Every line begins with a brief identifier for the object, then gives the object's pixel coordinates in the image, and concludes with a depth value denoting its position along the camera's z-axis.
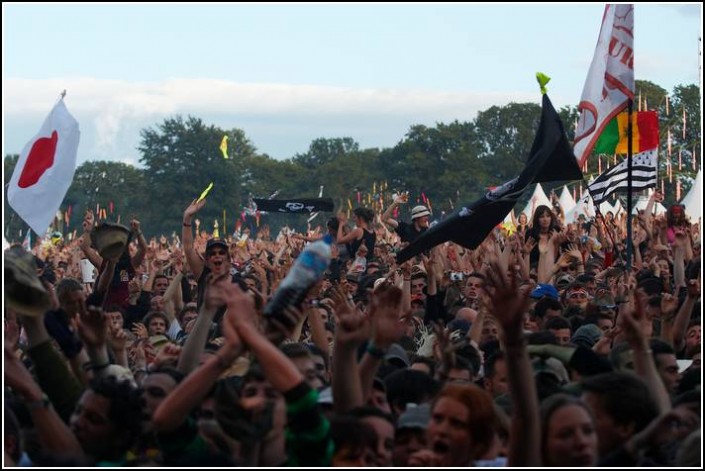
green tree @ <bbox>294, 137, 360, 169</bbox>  137.38
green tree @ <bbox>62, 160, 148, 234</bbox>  101.75
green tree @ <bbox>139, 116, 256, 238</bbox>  101.50
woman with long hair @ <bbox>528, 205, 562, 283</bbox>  14.75
